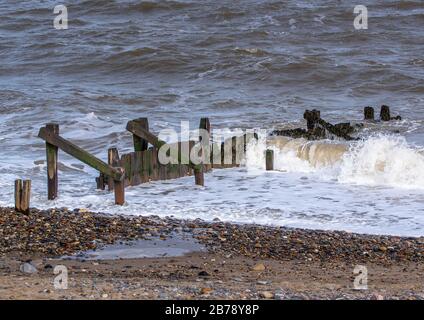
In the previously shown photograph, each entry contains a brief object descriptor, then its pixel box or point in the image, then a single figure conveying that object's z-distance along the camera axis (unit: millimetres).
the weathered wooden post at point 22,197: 23031
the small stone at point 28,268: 18141
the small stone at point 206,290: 15953
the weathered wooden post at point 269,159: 31766
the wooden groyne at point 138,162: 25594
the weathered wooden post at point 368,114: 41562
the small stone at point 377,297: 15858
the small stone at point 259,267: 18836
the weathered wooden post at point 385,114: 41437
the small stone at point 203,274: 18177
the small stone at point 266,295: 15727
